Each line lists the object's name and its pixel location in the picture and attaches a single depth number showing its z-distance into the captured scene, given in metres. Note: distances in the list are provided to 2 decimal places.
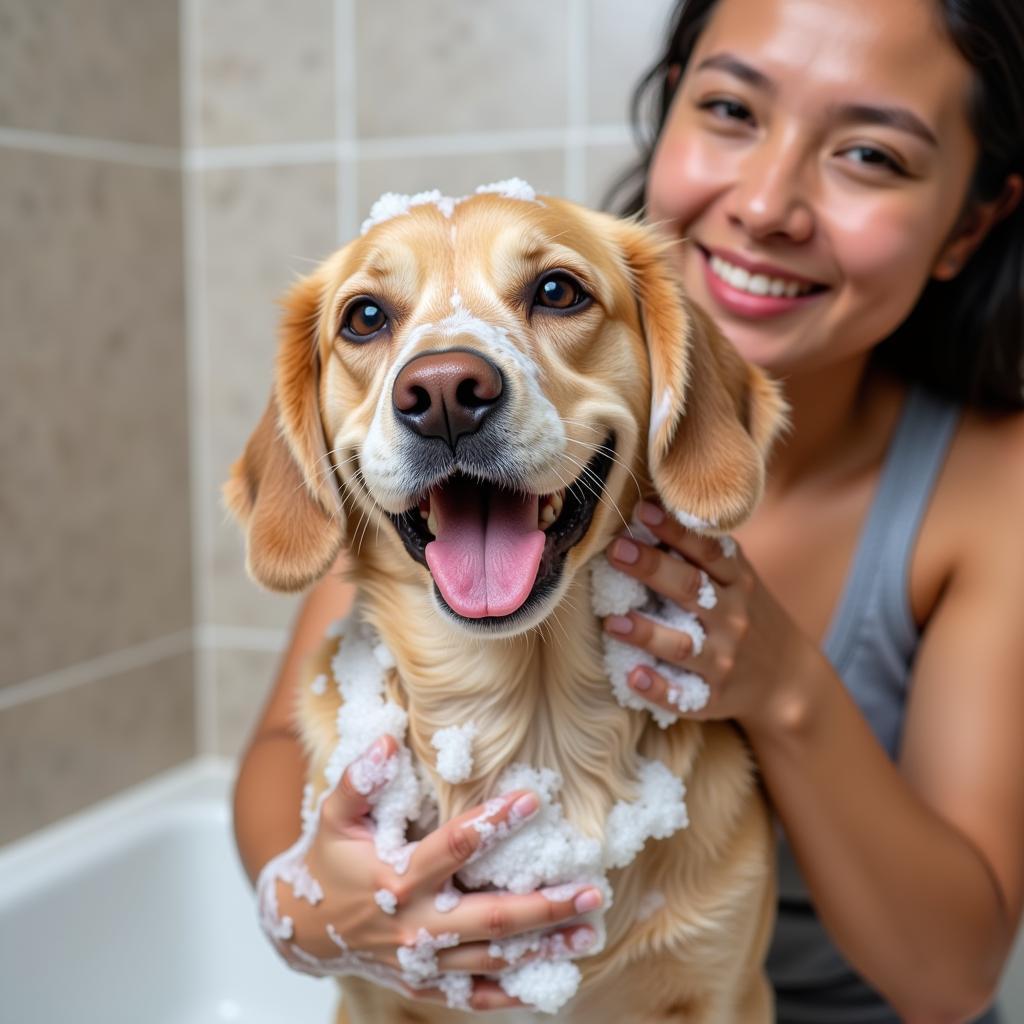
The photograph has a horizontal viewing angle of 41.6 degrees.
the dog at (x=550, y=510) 0.44
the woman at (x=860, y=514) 0.48
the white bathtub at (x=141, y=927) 0.74
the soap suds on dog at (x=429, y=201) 0.46
